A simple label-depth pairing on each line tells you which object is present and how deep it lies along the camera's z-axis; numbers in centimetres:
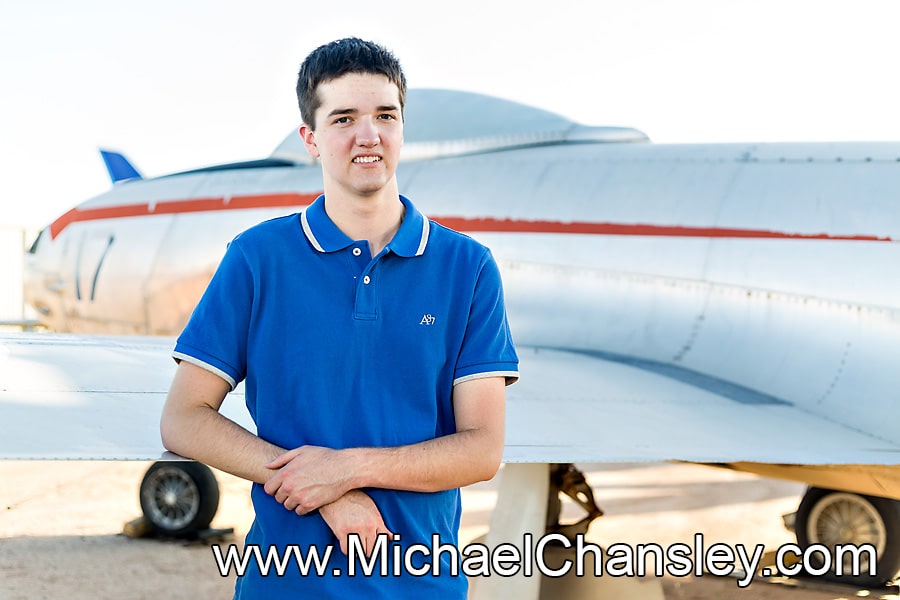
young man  142
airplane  312
